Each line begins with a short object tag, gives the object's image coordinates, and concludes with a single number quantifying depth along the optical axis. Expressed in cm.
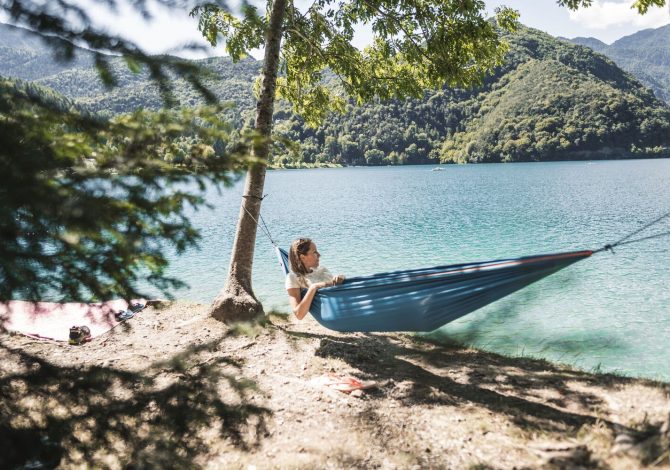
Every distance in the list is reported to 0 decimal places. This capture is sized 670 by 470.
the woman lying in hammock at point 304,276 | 372
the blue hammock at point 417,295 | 346
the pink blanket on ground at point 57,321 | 455
